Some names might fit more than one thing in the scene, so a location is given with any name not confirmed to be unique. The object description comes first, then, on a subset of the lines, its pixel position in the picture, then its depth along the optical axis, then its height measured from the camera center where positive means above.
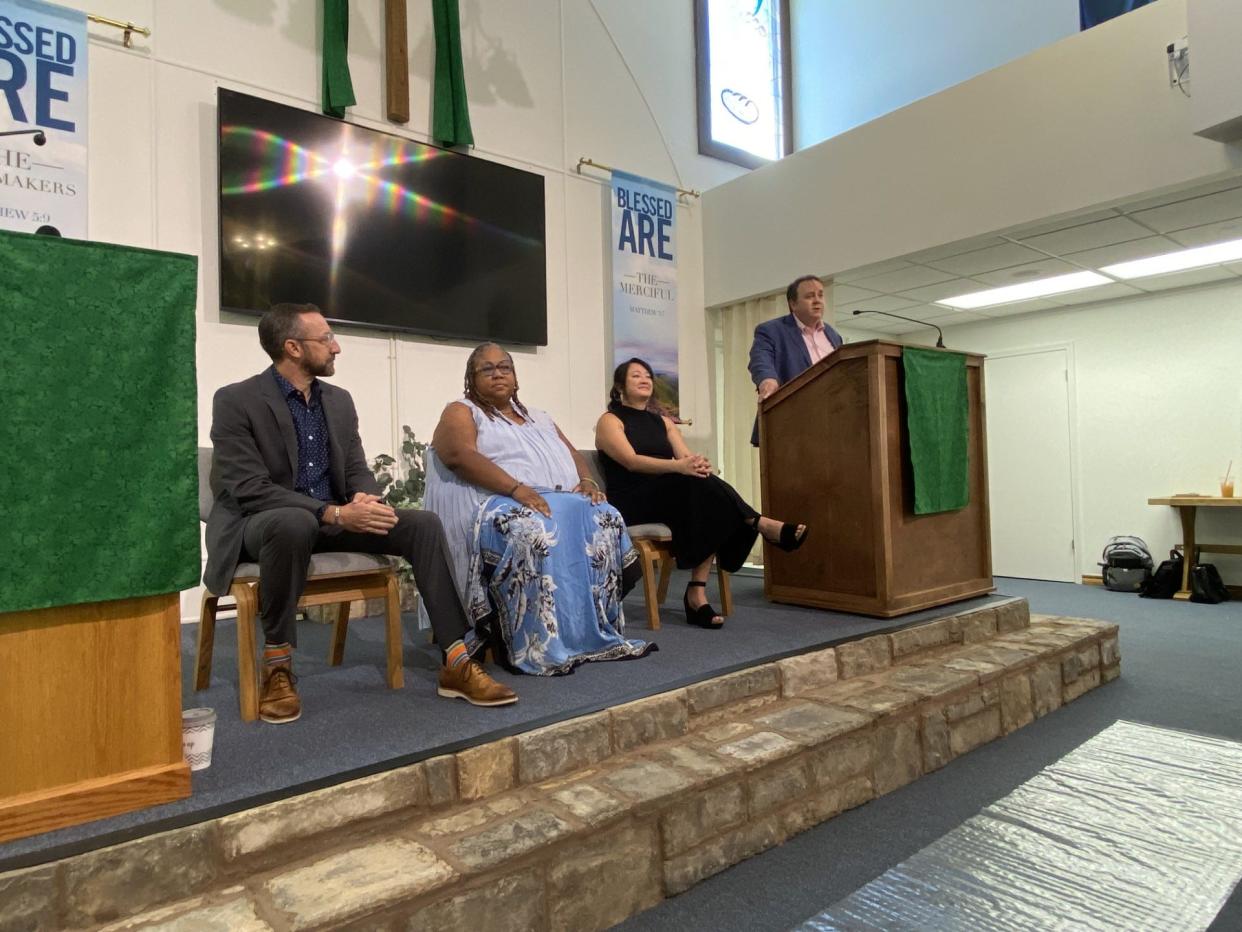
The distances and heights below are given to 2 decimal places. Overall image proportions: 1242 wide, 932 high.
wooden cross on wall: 4.29 +2.34
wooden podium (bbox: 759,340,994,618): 2.86 -0.09
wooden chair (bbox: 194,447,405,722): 1.88 -0.26
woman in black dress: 2.88 -0.05
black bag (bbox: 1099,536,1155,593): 5.54 -0.65
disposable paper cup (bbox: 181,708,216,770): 1.49 -0.45
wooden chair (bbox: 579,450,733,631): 2.79 -0.25
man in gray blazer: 1.89 -0.04
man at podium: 3.44 +0.62
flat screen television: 3.81 +1.40
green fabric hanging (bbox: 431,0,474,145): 4.48 +2.32
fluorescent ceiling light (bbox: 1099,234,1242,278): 4.74 +1.31
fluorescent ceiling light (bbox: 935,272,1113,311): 5.39 +1.32
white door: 6.25 +0.07
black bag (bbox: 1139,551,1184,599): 5.30 -0.74
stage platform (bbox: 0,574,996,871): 1.36 -0.52
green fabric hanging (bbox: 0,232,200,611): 1.28 +0.13
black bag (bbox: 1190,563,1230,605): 5.11 -0.75
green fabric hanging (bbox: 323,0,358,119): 4.07 +2.23
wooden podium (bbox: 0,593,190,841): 1.27 -0.36
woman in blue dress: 2.24 -0.14
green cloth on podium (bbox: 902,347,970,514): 2.97 +0.19
